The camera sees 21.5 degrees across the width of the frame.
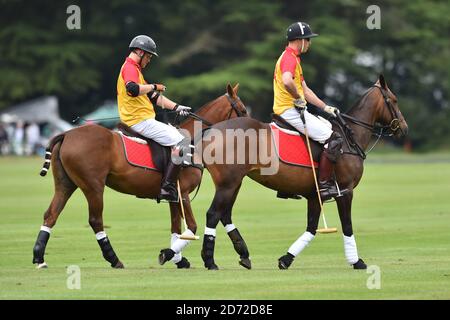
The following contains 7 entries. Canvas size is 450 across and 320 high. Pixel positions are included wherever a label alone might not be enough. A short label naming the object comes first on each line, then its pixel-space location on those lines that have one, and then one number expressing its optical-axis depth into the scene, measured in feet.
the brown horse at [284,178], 48.01
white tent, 206.98
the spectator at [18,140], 193.98
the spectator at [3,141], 195.72
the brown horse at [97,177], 49.47
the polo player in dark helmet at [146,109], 50.67
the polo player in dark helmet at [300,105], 49.32
